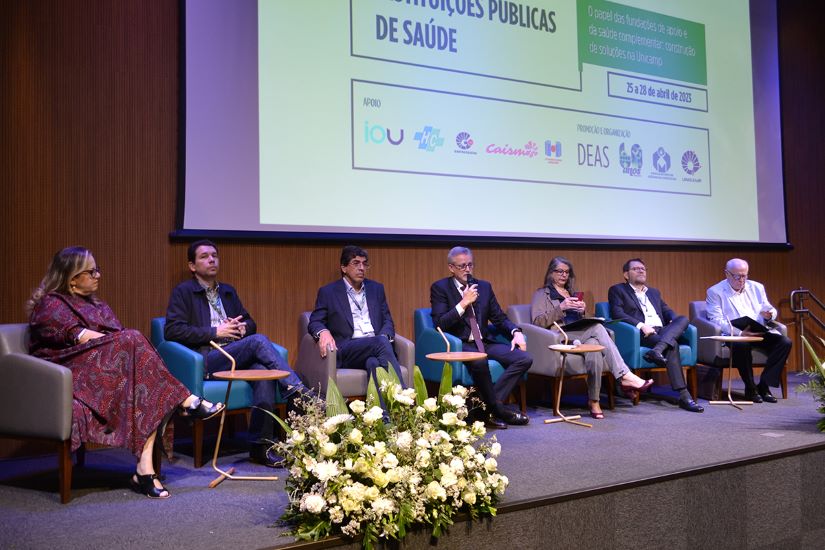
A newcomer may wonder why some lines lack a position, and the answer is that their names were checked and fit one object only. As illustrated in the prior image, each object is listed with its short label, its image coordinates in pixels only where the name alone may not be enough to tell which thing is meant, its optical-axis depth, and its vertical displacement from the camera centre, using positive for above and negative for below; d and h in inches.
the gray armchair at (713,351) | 207.5 -15.1
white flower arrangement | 82.7 -19.1
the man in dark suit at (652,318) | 193.8 -5.4
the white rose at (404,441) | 85.5 -16.2
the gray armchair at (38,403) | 110.3 -14.5
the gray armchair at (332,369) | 148.5 -13.8
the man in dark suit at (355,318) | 155.6 -3.2
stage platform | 95.0 -29.1
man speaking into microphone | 169.9 -5.8
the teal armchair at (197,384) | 132.1 -14.5
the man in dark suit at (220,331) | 136.2 -5.0
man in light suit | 204.2 -5.0
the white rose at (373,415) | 86.2 -13.2
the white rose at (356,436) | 83.7 -15.2
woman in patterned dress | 114.3 -11.2
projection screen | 167.2 +49.4
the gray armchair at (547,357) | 182.2 -14.2
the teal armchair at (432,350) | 169.8 -11.8
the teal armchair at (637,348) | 193.8 -13.1
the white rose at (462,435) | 90.0 -16.5
